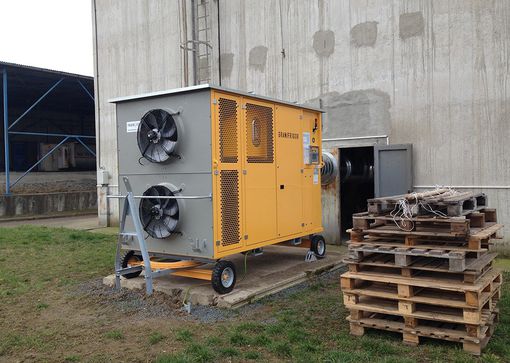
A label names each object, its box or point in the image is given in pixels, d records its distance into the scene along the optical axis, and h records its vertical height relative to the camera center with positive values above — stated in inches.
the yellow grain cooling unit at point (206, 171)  243.1 +4.5
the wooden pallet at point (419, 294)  165.6 -44.8
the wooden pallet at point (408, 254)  165.6 -28.6
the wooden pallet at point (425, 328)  166.9 -56.7
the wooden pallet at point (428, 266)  170.1 -33.8
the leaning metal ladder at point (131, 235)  239.0 -29.6
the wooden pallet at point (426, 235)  170.6 -22.7
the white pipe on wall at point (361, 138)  378.0 +31.6
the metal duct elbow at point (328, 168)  364.2 +6.9
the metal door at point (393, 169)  361.4 +4.9
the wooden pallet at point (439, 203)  172.4 -10.6
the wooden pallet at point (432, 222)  167.9 -18.0
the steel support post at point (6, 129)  718.9 +84.1
